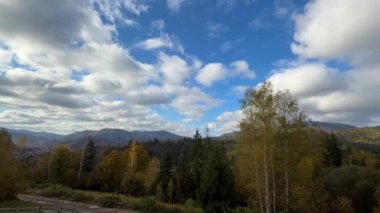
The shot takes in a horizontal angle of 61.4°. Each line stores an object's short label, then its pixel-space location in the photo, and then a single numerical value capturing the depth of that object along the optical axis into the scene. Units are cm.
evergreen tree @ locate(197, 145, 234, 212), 3081
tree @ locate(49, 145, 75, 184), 5972
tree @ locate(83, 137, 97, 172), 6612
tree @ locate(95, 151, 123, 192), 6000
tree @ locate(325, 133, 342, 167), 6064
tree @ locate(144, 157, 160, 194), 5397
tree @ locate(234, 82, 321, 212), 2447
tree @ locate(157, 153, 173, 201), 4988
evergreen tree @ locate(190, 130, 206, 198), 4612
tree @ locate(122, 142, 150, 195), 5587
